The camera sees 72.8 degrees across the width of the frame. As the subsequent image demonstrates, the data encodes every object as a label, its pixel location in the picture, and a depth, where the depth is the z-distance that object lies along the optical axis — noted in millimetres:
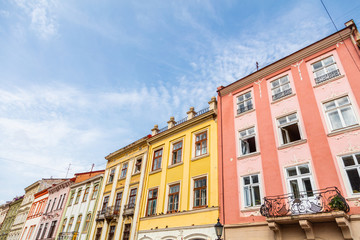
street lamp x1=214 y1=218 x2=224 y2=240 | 12064
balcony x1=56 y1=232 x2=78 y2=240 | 25891
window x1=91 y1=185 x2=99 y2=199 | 27297
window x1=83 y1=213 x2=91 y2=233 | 25478
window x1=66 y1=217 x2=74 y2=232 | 28180
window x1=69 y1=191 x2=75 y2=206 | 31278
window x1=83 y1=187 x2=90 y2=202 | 28641
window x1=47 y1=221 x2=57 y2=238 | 30841
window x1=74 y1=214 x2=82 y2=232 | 26762
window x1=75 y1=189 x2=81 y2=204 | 29936
